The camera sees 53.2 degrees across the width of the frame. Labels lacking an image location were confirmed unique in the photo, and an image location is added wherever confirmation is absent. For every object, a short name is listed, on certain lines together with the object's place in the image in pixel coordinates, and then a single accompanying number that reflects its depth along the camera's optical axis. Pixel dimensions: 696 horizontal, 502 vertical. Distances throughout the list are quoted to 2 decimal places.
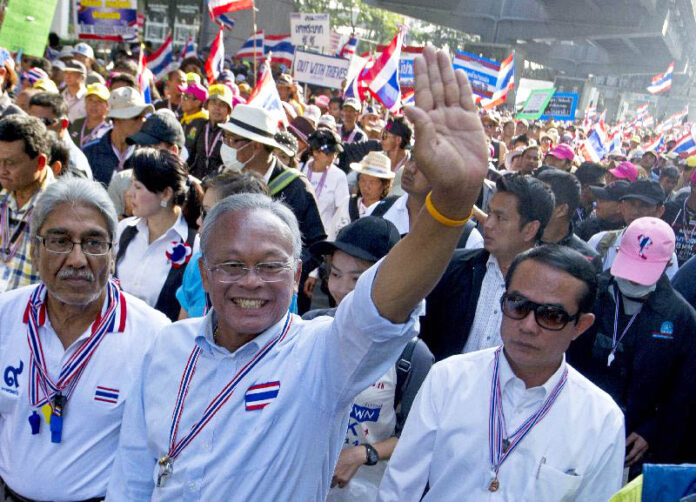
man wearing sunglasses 2.30
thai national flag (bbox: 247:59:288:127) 7.02
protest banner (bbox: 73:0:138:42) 12.47
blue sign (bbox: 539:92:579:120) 16.80
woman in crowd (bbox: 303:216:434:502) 2.64
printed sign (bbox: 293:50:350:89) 13.49
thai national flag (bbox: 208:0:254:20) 10.46
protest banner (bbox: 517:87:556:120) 16.39
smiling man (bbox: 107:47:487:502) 1.47
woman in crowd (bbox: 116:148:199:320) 3.59
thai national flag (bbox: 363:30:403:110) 10.40
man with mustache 2.42
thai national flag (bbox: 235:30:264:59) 16.56
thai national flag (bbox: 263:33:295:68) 18.98
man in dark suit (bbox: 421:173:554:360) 3.48
